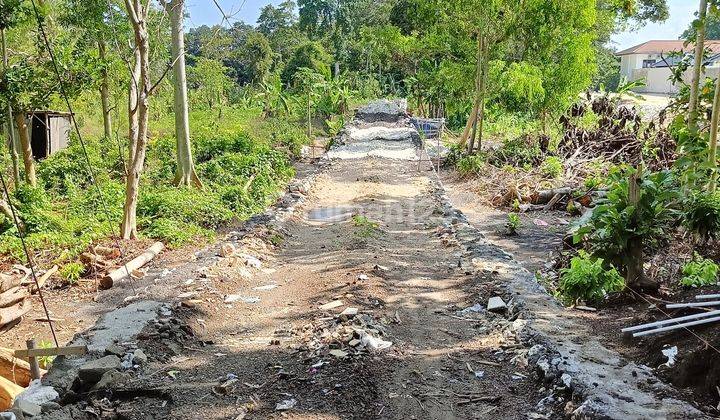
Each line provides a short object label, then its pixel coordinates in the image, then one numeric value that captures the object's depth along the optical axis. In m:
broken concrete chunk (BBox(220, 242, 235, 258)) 8.06
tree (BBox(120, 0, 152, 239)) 8.32
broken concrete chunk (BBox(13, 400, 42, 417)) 3.56
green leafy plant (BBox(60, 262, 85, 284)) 7.96
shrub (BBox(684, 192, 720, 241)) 5.25
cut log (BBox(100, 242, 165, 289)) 7.88
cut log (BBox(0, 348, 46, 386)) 5.45
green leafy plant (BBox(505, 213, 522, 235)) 10.43
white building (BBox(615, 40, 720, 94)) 39.78
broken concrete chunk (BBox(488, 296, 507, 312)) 5.85
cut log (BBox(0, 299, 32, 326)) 6.76
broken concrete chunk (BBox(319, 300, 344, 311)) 5.93
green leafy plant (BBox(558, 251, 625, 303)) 5.56
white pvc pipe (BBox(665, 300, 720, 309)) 3.68
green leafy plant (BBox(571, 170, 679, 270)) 5.15
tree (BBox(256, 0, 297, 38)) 52.03
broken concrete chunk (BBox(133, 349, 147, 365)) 4.59
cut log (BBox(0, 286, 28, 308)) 7.00
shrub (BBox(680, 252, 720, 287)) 5.14
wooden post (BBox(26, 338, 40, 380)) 4.37
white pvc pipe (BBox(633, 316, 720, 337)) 3.68
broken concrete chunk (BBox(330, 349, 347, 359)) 4.57
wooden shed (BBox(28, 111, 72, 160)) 17.83
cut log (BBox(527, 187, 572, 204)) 12.33
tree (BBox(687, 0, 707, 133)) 7.77
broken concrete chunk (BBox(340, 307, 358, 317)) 5.53
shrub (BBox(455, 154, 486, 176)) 15.77
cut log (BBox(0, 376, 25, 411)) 4.66
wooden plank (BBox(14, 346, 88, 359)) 4.17
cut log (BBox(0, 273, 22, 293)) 7.21
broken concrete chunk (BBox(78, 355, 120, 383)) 4.15
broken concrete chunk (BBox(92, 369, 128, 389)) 4.12
